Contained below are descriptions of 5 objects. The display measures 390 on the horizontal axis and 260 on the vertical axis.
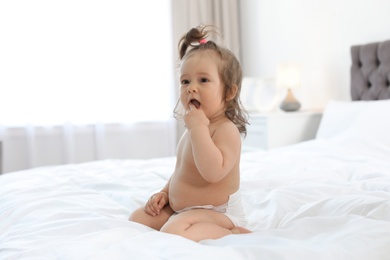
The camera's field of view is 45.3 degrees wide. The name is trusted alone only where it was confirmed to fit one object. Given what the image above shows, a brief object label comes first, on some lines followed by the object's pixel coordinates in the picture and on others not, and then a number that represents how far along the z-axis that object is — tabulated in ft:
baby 3.90
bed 2.96
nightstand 10.93
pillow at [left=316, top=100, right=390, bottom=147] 7.77
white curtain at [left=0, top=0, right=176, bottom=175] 12.93
